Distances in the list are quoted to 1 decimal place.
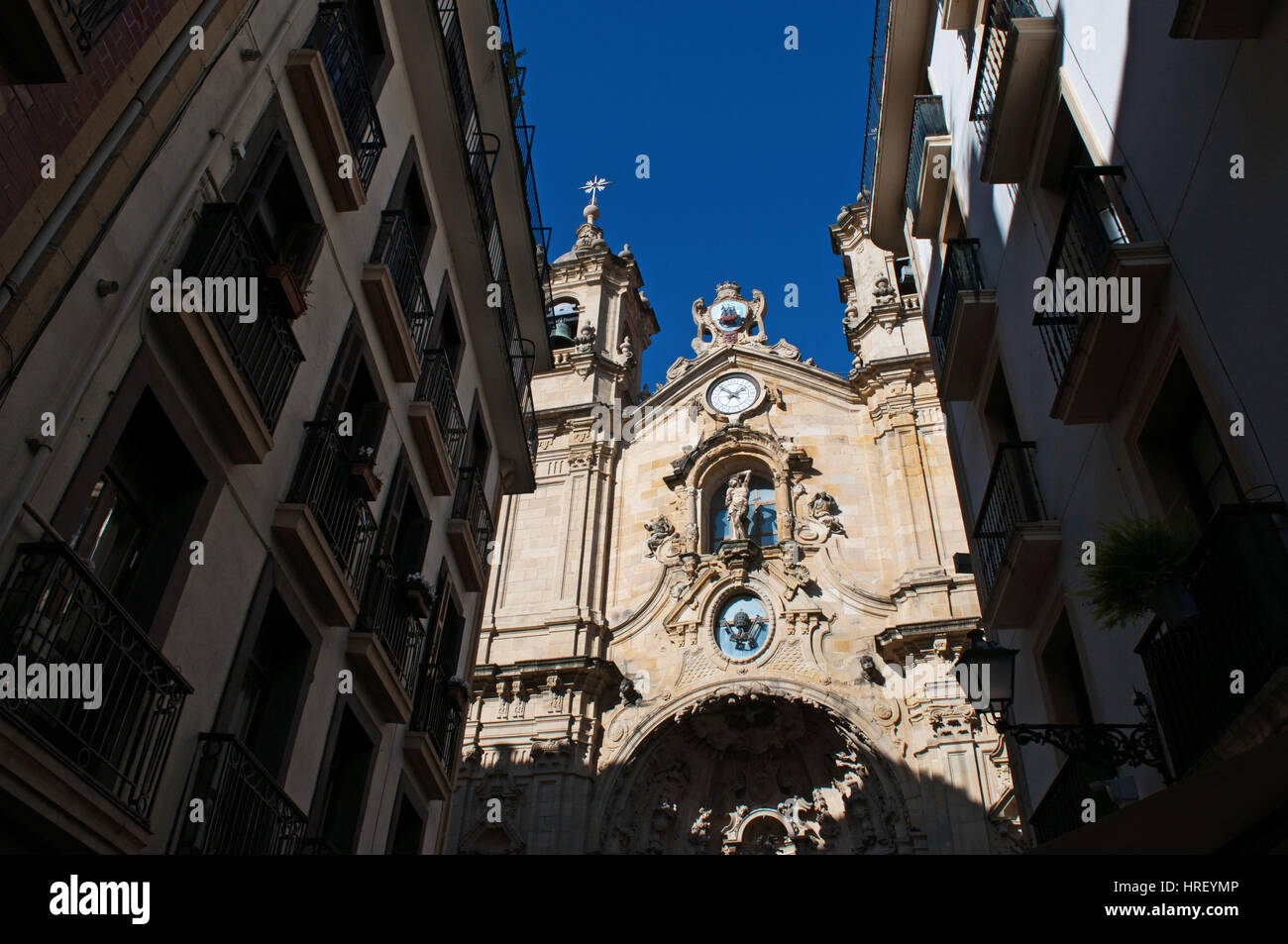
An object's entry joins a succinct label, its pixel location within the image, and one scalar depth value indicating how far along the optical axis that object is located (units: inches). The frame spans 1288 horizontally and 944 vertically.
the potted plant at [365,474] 351.3
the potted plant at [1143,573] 222.1
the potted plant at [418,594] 402.3
